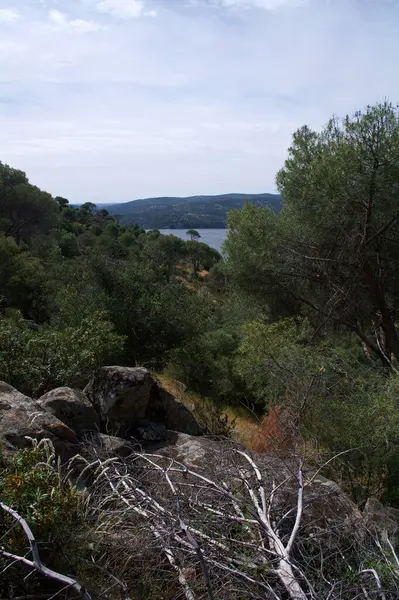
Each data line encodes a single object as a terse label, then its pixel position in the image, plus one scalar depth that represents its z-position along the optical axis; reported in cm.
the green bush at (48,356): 725
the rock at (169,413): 748
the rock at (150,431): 688
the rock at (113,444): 569
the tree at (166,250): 4469
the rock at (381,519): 471
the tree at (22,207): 3156
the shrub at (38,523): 288
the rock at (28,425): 477
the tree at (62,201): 6888
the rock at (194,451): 525
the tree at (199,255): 5356
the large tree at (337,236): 965
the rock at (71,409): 600
